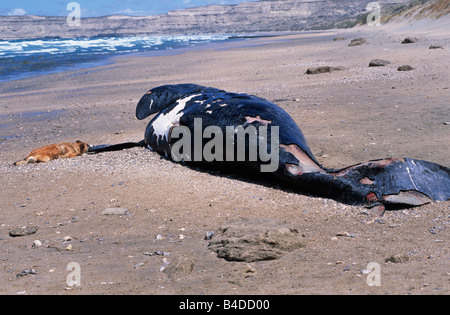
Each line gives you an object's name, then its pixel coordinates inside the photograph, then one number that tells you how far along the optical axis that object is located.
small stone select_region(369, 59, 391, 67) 13.91
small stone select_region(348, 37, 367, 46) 25.54
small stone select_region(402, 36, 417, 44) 22.36
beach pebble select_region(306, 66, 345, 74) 13.66
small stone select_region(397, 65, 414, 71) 12.18
